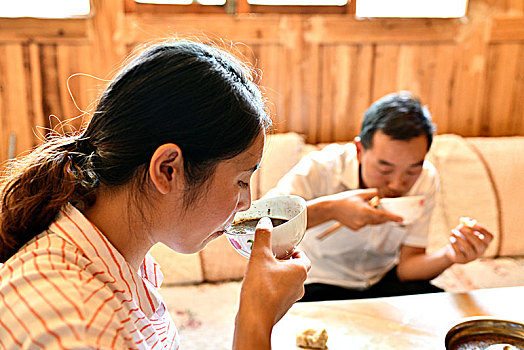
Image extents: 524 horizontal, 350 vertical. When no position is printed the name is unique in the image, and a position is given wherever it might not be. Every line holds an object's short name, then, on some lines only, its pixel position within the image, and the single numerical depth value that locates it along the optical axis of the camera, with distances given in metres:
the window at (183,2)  2.66
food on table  1.10
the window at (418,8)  2.95
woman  0.83
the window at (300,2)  2.77
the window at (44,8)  2.60
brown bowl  1.12
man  1.73
